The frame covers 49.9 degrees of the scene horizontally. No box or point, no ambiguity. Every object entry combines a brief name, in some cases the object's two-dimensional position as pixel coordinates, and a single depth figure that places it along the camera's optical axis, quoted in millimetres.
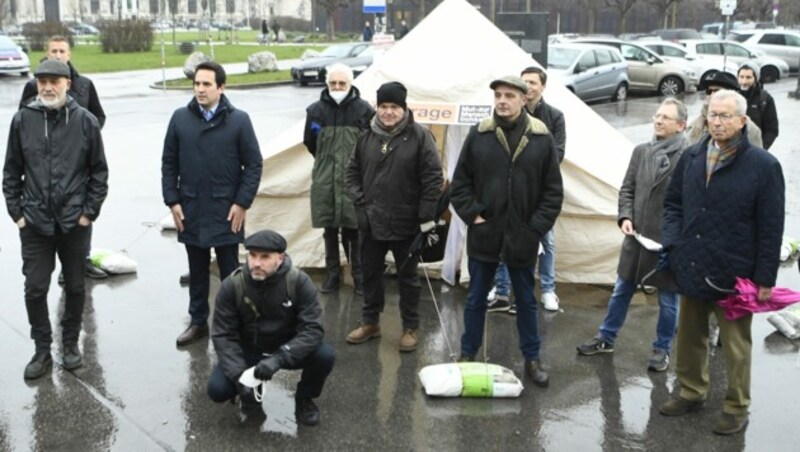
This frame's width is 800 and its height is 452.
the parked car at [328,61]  28500
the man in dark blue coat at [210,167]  5797
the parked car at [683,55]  27531
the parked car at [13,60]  30734
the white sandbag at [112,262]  7770
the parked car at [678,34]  43719
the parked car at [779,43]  33062
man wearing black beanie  5867
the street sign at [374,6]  16781
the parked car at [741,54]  29625
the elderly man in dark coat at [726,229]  4555
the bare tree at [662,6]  55800
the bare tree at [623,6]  55588
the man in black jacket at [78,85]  6988
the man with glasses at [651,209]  5633
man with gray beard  5340
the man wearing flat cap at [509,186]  5191
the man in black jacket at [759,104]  7434
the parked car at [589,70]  21734
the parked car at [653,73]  25281
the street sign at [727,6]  22969
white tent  7238
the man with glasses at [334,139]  7062
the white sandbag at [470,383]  5281
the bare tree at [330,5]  61875
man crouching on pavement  4676
